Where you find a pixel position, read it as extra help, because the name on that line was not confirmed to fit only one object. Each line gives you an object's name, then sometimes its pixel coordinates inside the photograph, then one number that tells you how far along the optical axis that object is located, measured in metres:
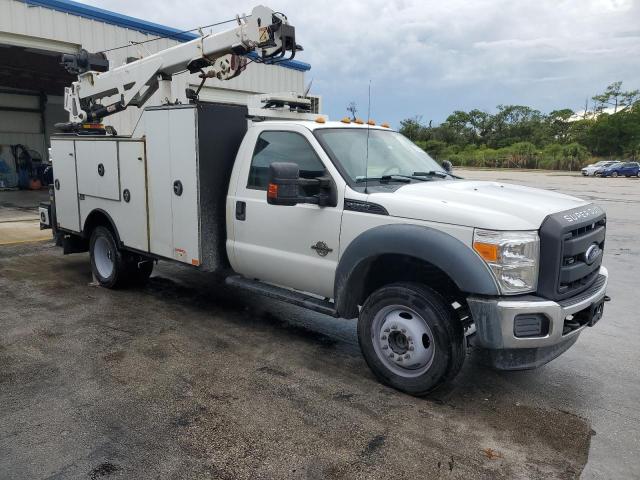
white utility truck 3.58
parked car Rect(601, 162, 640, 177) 44.34
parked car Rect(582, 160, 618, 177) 45.23
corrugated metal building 11.34
